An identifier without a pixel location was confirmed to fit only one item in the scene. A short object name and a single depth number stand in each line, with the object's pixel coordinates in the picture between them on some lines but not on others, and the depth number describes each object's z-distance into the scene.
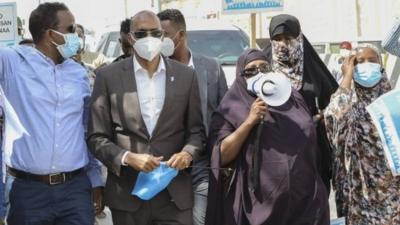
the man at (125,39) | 5.33
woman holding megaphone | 3.50
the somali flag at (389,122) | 3.72
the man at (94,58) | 8.18
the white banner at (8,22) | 7.96
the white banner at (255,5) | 8.13
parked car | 8.96
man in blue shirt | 3.57
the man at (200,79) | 3.83
